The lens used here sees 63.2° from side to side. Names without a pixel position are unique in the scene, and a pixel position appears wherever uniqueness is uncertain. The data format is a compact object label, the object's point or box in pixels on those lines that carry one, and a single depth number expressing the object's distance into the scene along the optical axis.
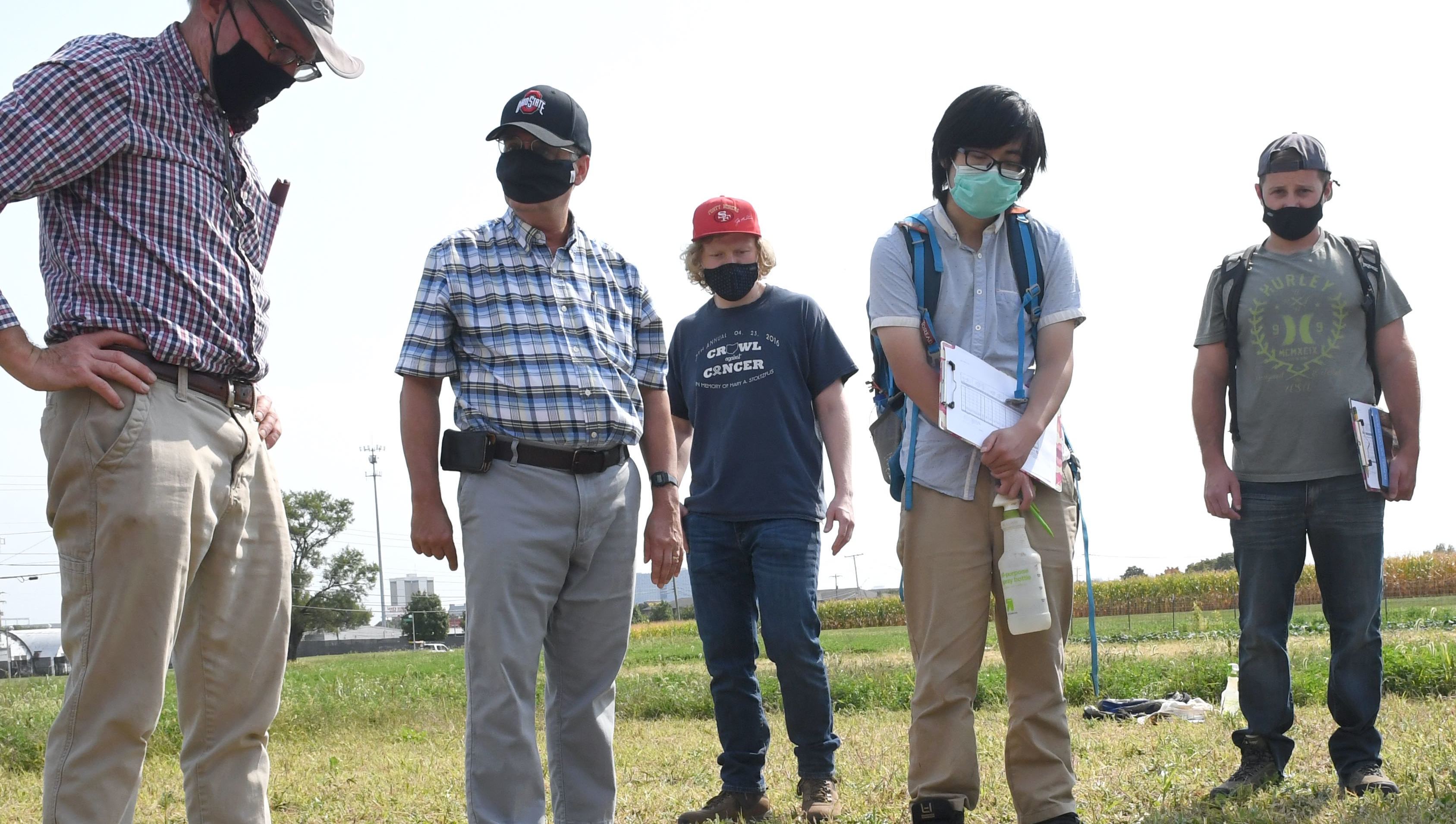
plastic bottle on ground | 6.86
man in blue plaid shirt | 3.42
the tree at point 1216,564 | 63.47
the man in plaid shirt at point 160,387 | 2.64
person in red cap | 4.66
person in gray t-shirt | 4.26
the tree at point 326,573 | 80.00
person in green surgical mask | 3.48
